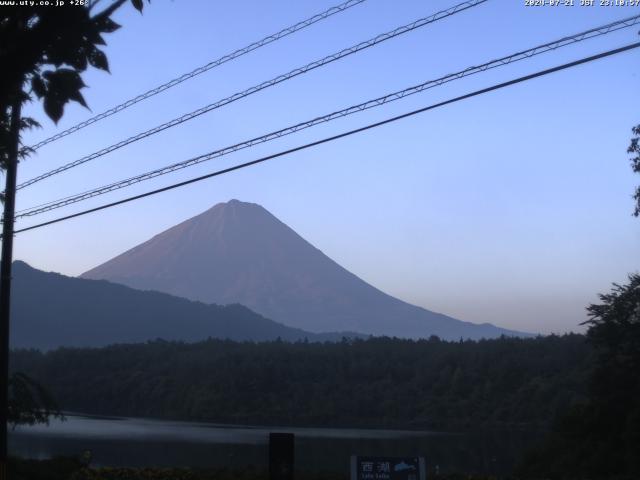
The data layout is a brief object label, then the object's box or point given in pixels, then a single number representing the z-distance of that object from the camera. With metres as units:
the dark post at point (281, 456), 10.11
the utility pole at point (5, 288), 14.50
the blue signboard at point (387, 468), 10.91
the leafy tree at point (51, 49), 4.29
